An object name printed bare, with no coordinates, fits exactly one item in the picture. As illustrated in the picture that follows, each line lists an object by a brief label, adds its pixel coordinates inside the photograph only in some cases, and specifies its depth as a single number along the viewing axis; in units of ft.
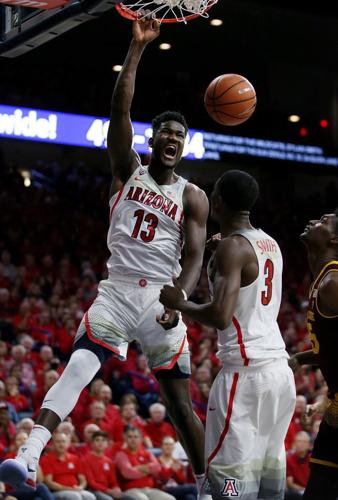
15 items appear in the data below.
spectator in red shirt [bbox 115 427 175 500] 34.99
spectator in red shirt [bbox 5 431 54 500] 32.34
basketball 20.03
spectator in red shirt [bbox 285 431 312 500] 37.68
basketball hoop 19.22
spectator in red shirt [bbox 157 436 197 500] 35.58
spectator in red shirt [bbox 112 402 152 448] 36.96
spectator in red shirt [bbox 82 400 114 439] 36.22
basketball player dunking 18.40
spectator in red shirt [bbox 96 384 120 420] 37.40
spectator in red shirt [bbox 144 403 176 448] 38.34
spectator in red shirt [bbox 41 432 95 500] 33.06
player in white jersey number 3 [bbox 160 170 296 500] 16.48
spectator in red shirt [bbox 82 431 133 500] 34.27
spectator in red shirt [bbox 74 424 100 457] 34.81
